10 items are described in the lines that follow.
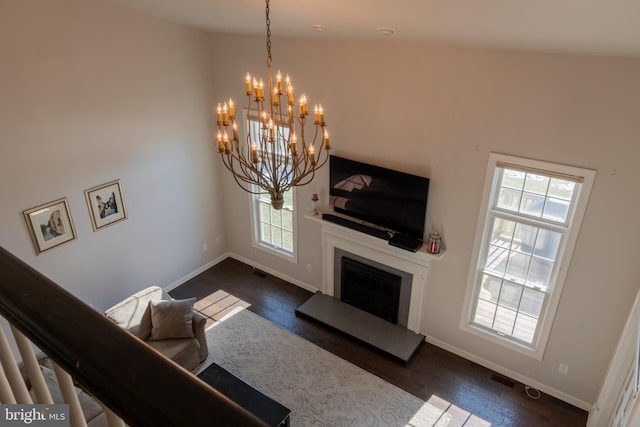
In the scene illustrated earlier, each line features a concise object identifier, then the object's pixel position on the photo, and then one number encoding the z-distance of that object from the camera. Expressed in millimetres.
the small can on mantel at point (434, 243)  5164
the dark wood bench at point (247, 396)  4211
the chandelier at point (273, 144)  3014
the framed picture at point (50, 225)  4891
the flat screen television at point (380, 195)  5188
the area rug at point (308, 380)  4793
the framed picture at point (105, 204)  5438
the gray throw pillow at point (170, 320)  4957
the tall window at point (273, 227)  6844
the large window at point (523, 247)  4383
